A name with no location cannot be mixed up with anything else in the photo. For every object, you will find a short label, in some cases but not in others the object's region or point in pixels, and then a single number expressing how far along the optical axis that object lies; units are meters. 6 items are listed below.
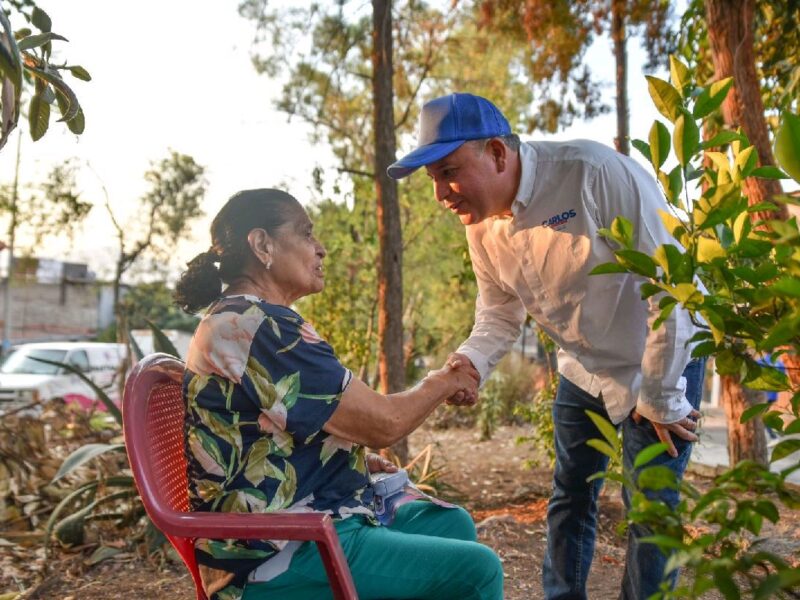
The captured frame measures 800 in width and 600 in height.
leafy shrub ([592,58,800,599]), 1.13
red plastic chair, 1.95
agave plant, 4.69
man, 2.69
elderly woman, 2.11
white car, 14.98
